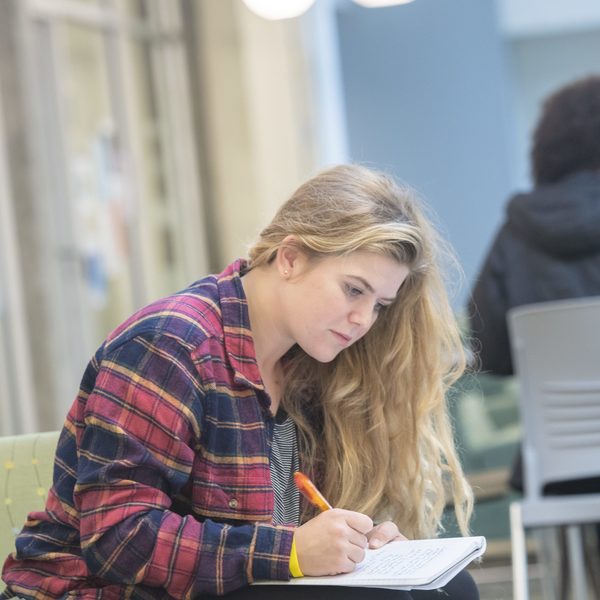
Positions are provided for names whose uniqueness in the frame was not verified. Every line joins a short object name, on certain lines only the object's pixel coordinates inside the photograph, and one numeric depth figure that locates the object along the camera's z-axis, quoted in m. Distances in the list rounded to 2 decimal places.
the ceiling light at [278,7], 9.67
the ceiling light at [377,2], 9.75
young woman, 2.80
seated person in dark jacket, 6.05
